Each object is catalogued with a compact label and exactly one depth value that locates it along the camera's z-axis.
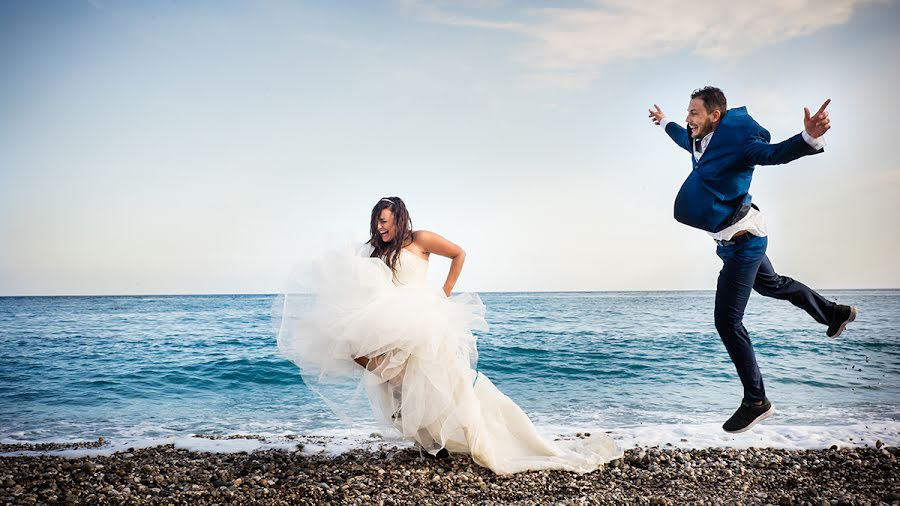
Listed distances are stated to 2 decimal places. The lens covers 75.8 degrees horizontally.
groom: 4.42
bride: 4.92
